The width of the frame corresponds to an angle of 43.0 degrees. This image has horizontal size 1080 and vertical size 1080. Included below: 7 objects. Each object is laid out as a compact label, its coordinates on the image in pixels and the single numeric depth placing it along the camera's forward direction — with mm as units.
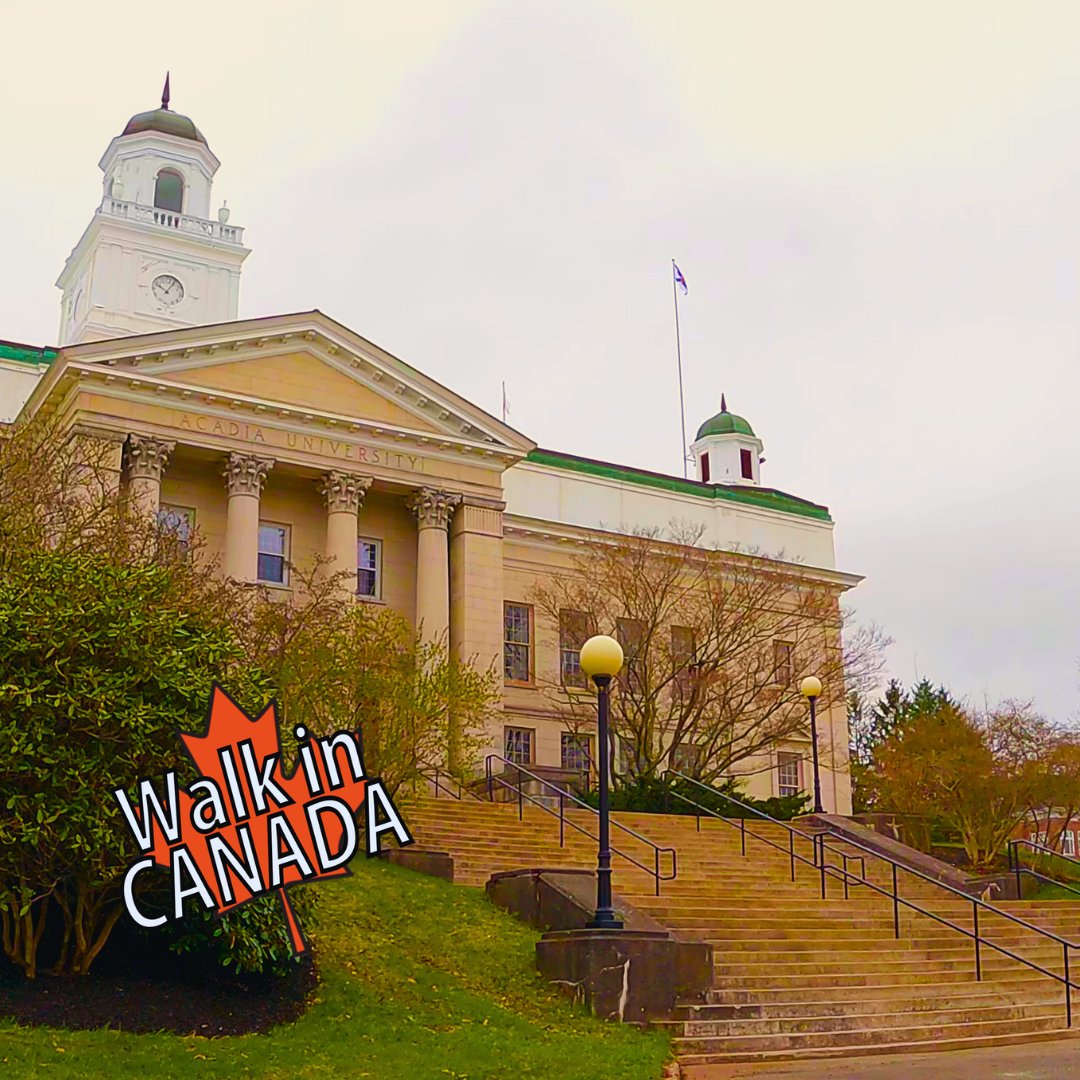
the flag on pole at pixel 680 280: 58375
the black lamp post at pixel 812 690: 27859
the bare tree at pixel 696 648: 36469
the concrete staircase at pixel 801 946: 15117
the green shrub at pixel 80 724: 12781
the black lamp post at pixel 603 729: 15633
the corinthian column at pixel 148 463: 34219
